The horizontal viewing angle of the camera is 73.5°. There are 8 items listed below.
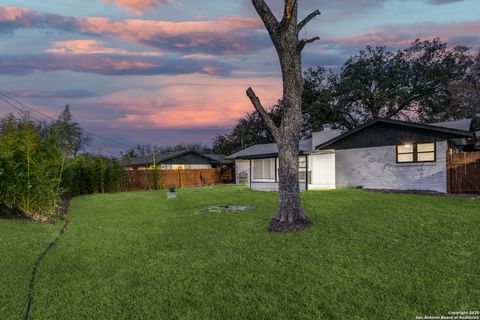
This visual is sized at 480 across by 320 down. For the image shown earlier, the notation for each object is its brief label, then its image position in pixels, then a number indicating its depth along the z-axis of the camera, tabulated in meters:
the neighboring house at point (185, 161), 33.78
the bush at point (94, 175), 20.04
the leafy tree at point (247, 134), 41.06
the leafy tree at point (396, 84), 28.02
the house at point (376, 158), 14.28
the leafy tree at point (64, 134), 12.19
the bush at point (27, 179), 9.32
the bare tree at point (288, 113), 7.12
